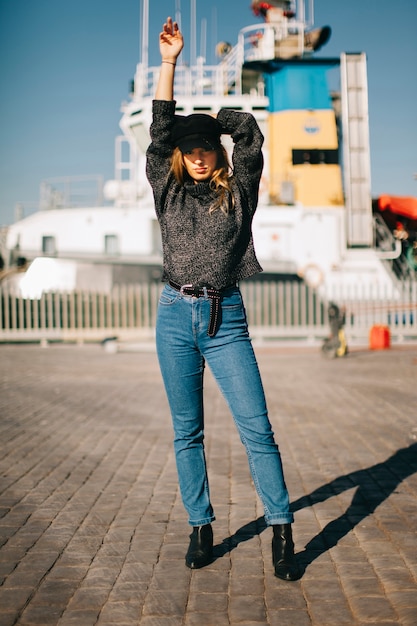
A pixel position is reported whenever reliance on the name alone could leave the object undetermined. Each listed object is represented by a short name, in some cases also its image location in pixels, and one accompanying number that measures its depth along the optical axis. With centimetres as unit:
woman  276
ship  2002
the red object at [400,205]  2175
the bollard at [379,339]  1520
